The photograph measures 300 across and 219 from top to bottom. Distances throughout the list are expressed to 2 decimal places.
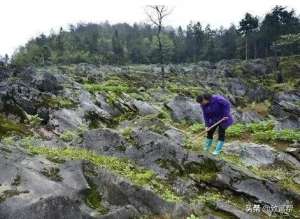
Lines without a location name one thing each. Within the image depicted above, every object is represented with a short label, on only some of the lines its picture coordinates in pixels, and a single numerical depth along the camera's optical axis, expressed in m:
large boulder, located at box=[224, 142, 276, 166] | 10.59
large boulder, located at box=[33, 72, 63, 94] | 18.95
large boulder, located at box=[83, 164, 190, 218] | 6.35
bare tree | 35.36
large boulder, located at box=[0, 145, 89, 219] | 5.44
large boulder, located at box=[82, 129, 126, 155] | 8.79
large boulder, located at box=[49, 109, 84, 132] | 14.21
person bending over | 8.55
